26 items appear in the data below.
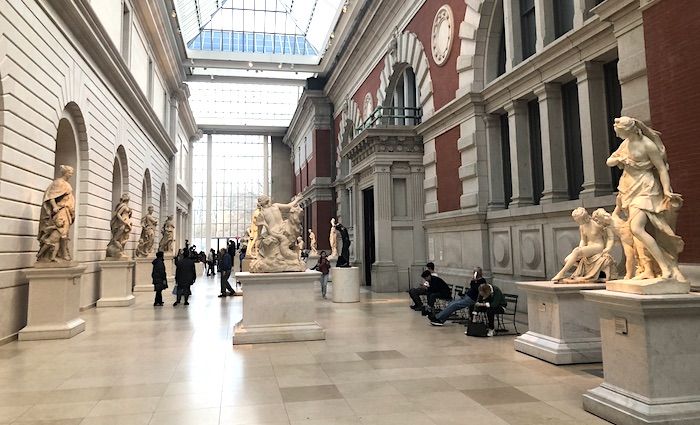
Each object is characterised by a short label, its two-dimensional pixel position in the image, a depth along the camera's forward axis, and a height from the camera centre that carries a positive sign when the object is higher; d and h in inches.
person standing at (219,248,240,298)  619.5 -22.2
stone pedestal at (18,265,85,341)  337.1 -30.8
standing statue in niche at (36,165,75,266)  350.6 +23.8
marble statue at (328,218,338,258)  733.9 +16.9
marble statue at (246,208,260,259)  512.5 +6.5
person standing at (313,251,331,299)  606.9 -18.8
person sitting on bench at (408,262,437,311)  438.1 -37.8
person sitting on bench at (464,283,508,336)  323.9 -34.4
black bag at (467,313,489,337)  318.3 -50.8
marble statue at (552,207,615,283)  248.5 -2.1
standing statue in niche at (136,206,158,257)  724.7 +27.4
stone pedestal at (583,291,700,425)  153.2 -37.2
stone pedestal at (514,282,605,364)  242.8 -40.2
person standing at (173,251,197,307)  531.8 -22.5
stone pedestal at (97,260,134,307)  535.5 -25.8
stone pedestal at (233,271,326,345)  309.9 -33.6
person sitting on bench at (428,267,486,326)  350.3 -36.6
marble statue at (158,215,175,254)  915.4 +37.5
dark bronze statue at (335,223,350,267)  575.8 +2.8
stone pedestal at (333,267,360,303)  531.5 -35.3
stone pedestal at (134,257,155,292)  708.7 -25.9
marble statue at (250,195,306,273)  325.4 +10.0
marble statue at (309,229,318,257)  927.7 +7.6
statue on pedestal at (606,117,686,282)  168.1 +14.8
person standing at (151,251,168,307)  528.1 -23.0
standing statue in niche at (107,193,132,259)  557.0 +31.8
